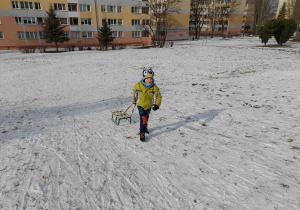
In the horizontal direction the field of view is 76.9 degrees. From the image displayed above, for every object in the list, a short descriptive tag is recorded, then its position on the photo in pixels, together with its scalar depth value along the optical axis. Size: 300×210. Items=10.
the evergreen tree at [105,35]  37.81
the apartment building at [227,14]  70.38
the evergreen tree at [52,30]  34.81
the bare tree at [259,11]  66.62
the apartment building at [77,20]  38.66
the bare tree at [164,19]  49.80
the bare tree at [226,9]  68.60
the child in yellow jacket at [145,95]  5.35
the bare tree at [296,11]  52.17
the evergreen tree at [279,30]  27.89
